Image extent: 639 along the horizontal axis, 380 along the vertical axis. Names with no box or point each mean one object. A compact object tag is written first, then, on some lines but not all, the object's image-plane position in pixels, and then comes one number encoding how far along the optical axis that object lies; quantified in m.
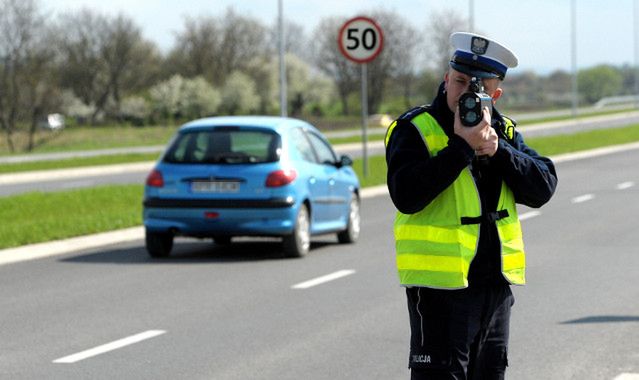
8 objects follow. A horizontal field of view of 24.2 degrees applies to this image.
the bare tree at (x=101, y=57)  92.06
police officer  4.81
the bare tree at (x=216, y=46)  96.56
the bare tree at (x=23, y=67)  58.31
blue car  14.84
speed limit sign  26.22
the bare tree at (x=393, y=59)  106.88
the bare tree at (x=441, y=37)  105.69
